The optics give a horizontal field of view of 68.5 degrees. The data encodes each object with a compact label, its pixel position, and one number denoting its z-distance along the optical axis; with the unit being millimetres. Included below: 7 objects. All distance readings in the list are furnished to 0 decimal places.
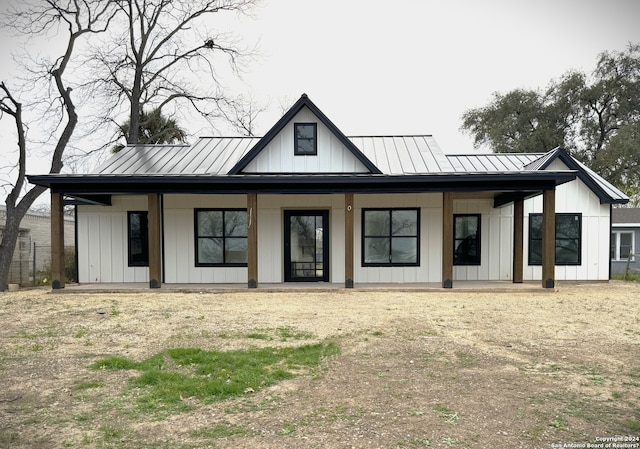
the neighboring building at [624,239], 20688
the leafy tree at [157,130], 23172
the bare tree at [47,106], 15555
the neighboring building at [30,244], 16062
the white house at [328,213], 11430
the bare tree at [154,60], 21469
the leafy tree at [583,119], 27233
